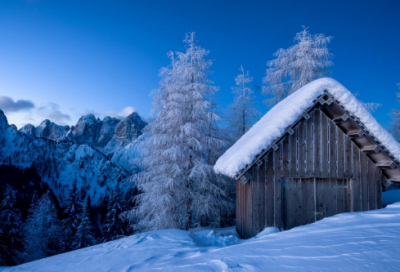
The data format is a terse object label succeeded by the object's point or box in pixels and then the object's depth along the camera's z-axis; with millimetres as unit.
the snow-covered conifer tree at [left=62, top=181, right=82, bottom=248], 21794
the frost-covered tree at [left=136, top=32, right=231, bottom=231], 10336
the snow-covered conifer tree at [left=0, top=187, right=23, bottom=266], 16953
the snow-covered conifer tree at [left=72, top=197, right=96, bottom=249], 20328
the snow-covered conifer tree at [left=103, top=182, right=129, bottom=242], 22328
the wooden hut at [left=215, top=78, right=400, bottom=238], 5875
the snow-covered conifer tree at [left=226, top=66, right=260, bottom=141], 14750
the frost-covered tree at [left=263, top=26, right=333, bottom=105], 13055
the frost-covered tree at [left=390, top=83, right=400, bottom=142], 18594
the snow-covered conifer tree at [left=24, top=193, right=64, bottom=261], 20609
